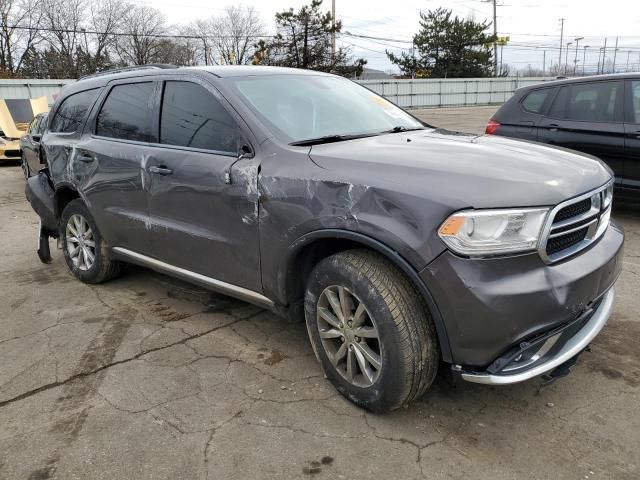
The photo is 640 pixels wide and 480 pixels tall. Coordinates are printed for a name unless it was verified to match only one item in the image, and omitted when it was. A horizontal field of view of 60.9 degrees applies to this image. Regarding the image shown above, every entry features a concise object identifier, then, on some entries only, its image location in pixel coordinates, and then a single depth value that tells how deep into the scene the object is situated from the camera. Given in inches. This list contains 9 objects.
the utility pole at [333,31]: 1588.3
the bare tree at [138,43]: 1966.0
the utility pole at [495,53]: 2108.8
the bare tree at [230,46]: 2086.6
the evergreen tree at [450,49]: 2036.2
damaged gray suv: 90.4
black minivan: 230.5
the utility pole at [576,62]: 3397.1
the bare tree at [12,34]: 1728.6
